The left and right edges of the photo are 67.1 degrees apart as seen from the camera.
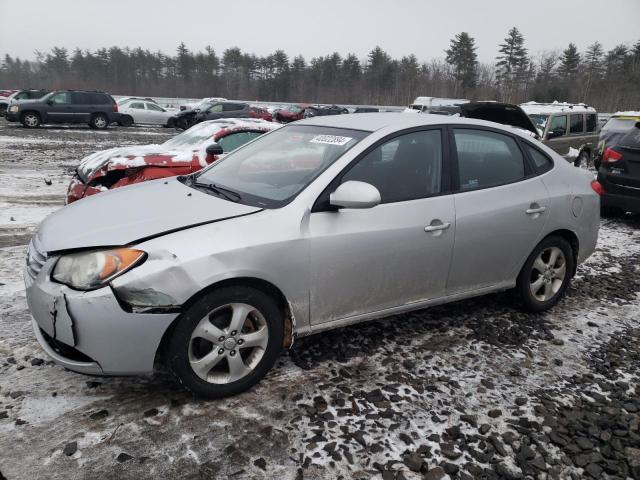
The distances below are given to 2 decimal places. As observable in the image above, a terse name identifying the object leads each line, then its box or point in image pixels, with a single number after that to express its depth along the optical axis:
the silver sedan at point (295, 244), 2.50
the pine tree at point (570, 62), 63.19
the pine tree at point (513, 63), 65.44
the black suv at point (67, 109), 21.02
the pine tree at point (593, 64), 57.71
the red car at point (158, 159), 5.88
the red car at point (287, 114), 31.46
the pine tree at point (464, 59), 66.75
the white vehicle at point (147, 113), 26.55
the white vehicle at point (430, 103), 26.35
